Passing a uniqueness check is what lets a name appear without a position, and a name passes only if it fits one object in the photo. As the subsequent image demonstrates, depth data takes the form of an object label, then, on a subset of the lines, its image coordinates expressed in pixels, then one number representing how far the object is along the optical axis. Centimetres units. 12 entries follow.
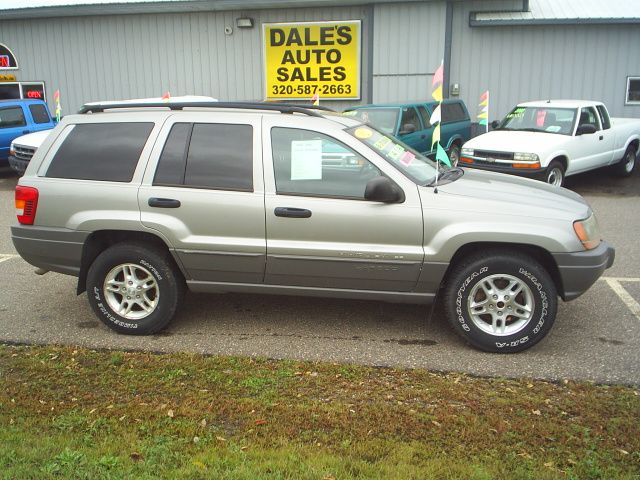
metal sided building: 1508
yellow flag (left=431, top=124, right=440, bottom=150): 643
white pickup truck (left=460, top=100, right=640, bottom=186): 1095
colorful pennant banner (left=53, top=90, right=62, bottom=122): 1521
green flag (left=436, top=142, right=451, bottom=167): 597
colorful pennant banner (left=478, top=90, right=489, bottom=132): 1254
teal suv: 1181
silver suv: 453
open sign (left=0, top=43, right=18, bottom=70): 1817
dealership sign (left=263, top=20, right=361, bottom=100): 1608
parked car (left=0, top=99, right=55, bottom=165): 1448
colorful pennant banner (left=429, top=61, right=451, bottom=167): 648
